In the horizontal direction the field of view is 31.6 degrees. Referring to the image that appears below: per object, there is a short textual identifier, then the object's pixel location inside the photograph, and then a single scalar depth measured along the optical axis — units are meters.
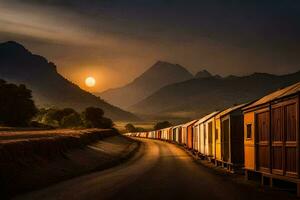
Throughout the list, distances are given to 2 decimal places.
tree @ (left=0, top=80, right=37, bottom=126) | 95.50
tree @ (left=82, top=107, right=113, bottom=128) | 151.12
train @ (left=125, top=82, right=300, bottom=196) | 19.94
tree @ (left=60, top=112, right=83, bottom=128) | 147.00
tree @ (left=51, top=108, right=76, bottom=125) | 165.38
